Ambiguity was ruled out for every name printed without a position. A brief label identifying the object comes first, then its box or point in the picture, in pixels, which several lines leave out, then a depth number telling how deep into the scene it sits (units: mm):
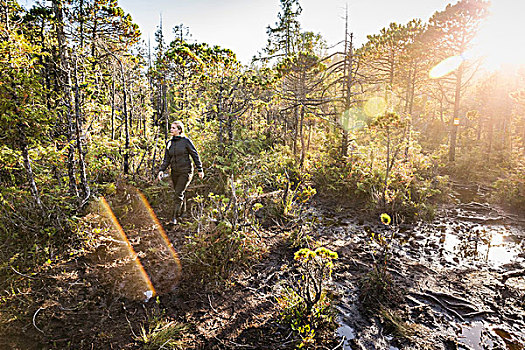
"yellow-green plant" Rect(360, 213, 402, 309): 3686
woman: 5281
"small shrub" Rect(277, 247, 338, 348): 2986
